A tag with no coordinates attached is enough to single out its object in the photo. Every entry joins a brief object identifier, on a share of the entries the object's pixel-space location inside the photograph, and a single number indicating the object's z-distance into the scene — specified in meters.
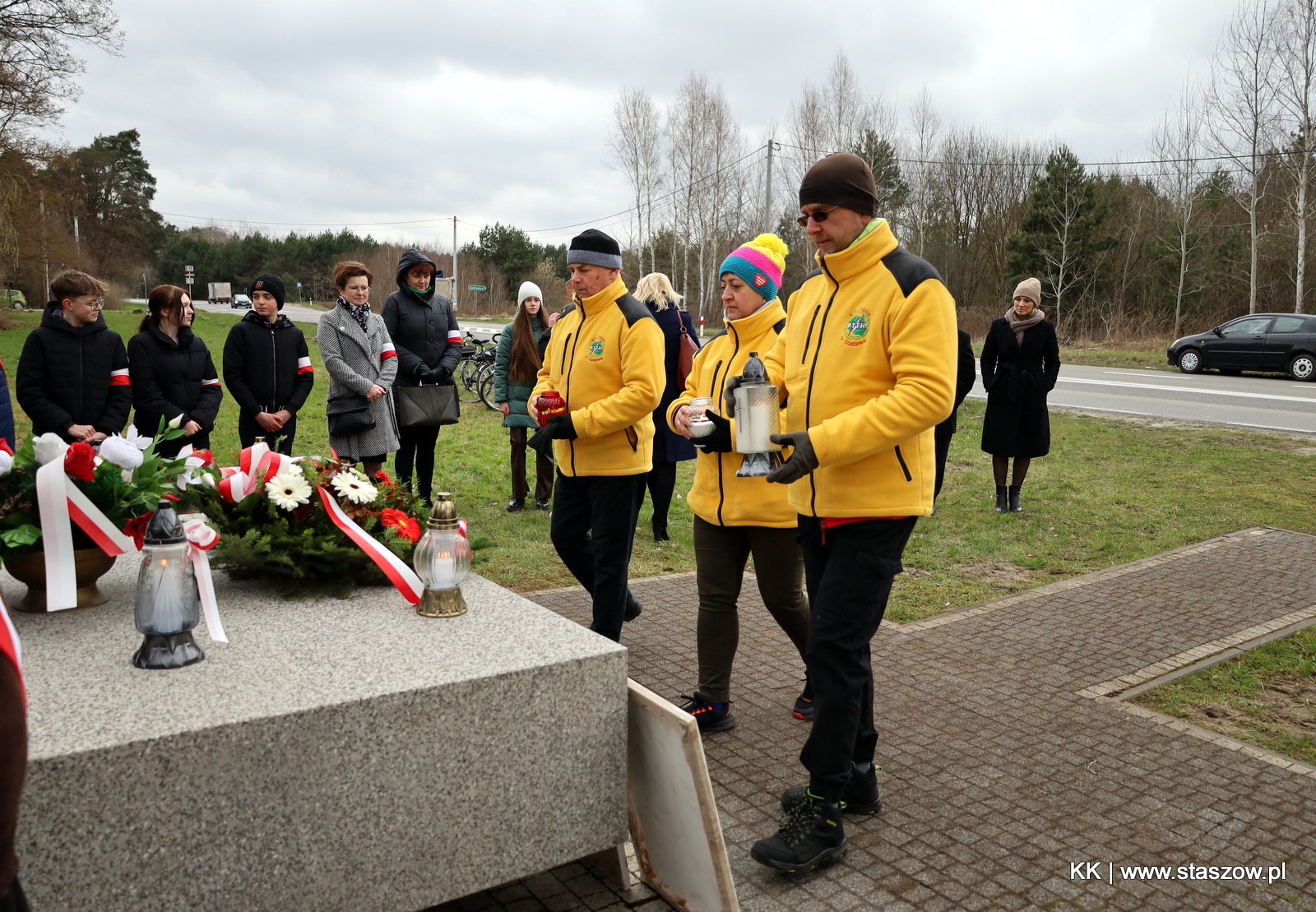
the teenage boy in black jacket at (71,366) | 6.59
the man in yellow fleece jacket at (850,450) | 2.98
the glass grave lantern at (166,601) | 2.46
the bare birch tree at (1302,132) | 30.12
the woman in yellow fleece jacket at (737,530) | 4.01
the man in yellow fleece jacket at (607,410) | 4.42
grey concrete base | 2.05
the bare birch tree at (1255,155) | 32.08
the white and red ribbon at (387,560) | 3.10
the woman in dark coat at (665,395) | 6.82
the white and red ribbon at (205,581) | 2.68
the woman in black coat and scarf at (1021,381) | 8.83
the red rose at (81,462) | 2.90
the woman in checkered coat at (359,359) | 7.40
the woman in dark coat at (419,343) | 8.03
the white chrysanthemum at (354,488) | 3.35
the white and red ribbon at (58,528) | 2.78
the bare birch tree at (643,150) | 50.25
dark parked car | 22.05
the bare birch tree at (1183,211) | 37.44
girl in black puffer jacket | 7.16
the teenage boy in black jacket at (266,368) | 7.50
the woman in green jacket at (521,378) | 8.64
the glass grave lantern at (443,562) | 2.95
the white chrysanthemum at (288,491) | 3.24
